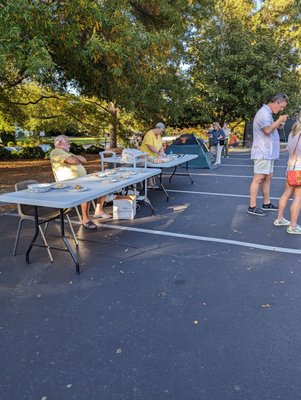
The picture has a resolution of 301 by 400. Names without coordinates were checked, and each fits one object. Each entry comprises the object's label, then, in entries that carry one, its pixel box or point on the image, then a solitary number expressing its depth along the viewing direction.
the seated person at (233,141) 18.75
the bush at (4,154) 14.50
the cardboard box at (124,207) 4.91
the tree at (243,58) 15.12
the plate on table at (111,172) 4.92
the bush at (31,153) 15.12
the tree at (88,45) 3.82
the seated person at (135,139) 13.96
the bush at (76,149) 16.51
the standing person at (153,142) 6.84
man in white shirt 4.58
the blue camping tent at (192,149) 10.37
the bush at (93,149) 17.40
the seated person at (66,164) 4.38
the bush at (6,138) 21.53
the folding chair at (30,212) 3.54
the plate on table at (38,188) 3.44
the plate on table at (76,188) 3.55
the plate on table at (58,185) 3.66
